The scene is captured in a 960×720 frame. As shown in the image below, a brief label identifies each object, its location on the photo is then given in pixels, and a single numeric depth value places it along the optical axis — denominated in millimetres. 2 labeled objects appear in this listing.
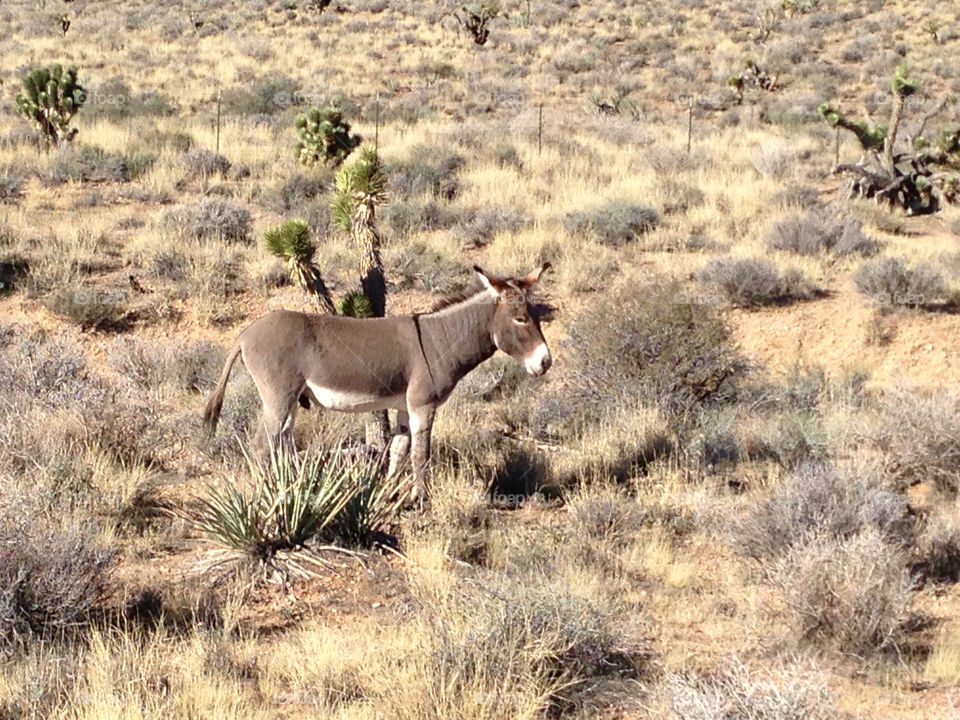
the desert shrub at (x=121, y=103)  27438
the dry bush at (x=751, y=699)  4914
